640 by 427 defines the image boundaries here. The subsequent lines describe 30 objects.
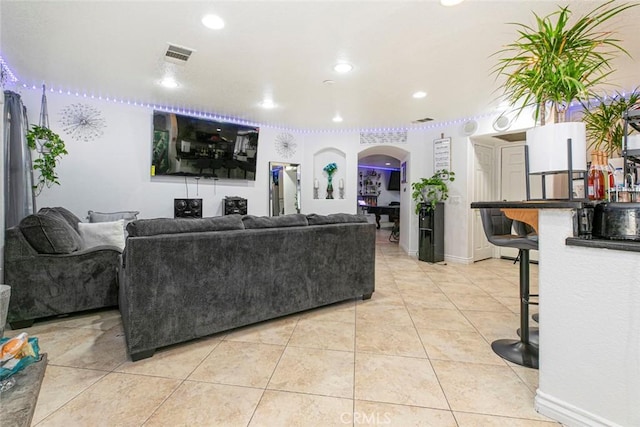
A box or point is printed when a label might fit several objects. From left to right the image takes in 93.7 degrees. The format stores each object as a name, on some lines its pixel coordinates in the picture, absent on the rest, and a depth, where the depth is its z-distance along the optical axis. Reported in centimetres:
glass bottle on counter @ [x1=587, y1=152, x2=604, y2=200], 175
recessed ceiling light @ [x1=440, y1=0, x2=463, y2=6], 213
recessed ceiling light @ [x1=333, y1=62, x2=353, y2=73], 313
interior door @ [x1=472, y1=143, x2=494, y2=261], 523
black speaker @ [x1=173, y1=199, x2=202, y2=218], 486
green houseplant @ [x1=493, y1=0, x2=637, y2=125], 149
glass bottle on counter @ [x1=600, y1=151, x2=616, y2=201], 160
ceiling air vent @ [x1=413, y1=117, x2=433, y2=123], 510
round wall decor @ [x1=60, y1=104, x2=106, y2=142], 412
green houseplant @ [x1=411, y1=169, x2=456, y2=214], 518
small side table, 65
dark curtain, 327
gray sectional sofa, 198
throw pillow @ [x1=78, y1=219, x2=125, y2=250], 318
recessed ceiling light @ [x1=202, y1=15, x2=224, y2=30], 237
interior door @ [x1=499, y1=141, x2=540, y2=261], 532
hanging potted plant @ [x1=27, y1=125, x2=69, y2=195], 353
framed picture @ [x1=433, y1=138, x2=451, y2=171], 530
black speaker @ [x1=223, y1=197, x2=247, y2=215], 525
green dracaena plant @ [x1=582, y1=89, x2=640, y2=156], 214
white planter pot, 143
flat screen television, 475
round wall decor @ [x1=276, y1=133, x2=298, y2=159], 607
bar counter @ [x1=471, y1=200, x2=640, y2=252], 123
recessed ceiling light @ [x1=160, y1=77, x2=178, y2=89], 366
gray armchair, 241
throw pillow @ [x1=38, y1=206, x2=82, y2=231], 310
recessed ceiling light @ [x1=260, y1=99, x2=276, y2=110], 443
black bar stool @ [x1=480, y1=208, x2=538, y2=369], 197
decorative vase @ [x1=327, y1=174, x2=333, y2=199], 634
